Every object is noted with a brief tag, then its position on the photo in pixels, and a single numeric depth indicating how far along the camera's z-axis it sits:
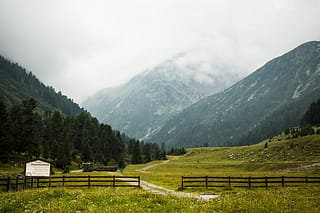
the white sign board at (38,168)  51.72
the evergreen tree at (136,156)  149.50
